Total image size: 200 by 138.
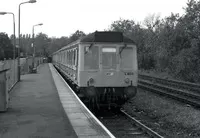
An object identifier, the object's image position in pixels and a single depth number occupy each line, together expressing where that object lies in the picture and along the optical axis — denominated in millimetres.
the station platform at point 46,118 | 7938
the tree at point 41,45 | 106062
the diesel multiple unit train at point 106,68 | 13203
